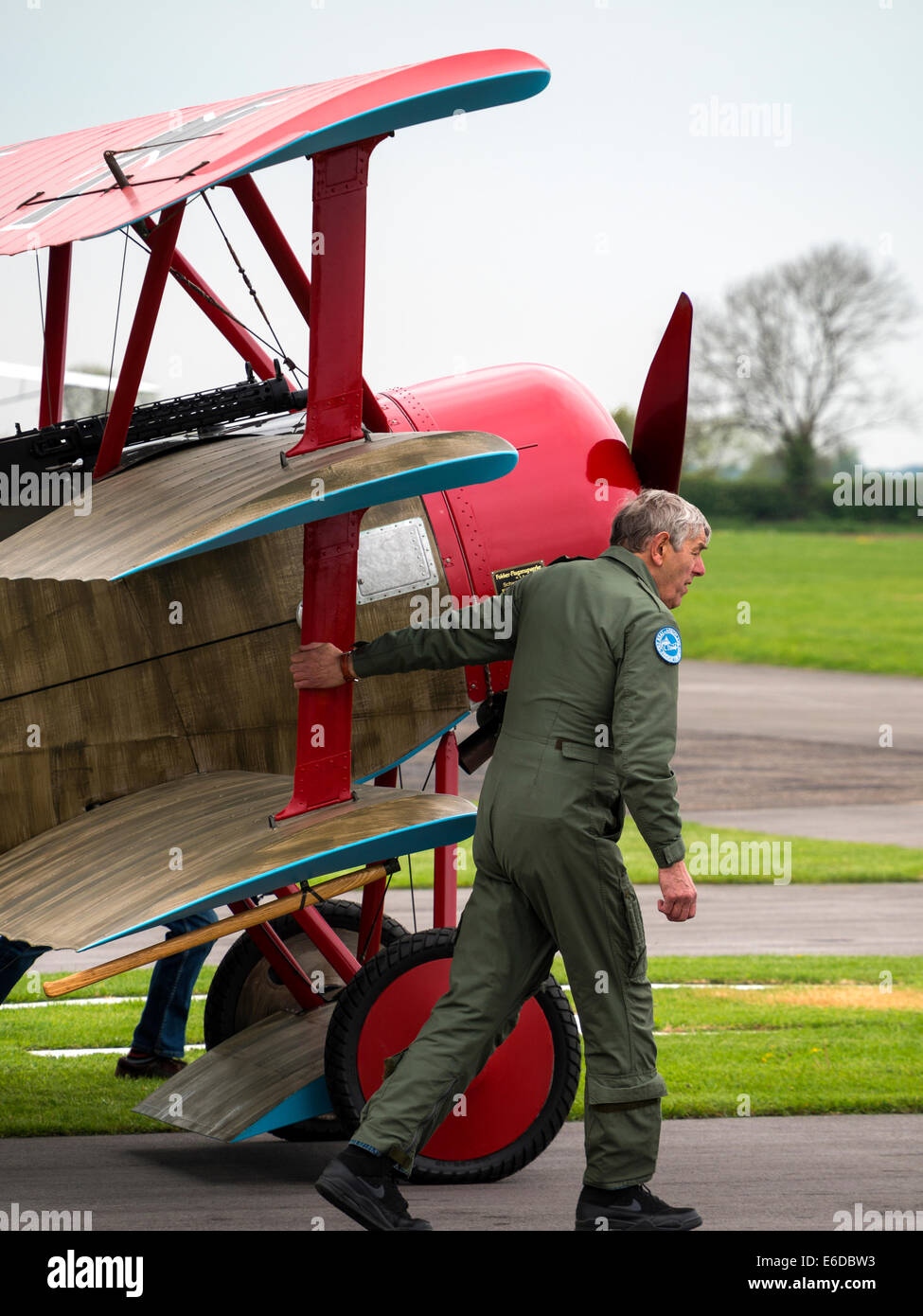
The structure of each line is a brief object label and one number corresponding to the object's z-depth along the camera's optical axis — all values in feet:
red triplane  26.40
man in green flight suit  25.30
